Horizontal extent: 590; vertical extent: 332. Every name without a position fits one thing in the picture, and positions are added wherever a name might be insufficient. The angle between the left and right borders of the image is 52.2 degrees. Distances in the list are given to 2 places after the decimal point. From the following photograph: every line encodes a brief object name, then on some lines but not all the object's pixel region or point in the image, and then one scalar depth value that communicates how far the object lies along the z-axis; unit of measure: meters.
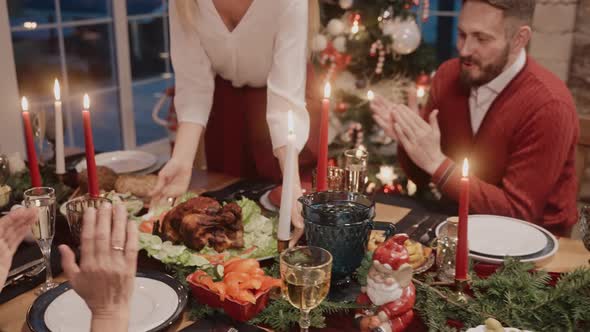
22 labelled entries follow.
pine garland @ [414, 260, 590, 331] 1.01
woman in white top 1.70
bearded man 1.76
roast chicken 1.28
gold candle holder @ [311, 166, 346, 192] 1.42
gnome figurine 0.96
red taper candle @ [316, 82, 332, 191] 1.25
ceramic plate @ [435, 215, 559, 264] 1.26
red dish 1.05
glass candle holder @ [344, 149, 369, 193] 1.41
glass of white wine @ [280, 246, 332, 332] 0.94
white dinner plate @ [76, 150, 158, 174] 1.92
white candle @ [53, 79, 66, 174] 1.51
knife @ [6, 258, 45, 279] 1.23
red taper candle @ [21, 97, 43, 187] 1.42
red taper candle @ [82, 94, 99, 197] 1.31
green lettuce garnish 1.25
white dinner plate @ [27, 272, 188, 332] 1.03
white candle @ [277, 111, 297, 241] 1.17
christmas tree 3.10
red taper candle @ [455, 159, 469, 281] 1.04
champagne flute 1.18
